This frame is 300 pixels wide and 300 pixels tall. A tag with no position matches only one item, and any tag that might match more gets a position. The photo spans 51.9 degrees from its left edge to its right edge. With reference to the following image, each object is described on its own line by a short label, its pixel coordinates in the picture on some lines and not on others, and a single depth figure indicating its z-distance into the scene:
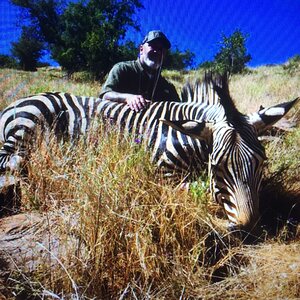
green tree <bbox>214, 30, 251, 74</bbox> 20.53
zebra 1.91
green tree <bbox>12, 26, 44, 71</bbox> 24.30
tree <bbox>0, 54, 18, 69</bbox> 22.19
